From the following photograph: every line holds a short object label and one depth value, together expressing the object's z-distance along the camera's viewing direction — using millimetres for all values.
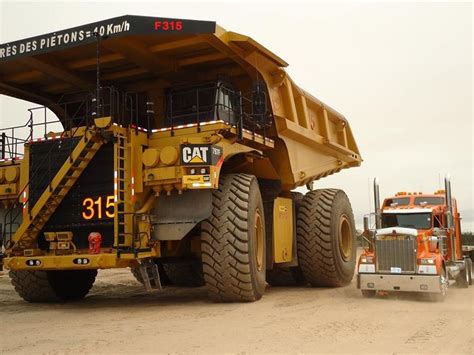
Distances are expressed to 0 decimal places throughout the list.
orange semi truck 9367
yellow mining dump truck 8203
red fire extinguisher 8258
